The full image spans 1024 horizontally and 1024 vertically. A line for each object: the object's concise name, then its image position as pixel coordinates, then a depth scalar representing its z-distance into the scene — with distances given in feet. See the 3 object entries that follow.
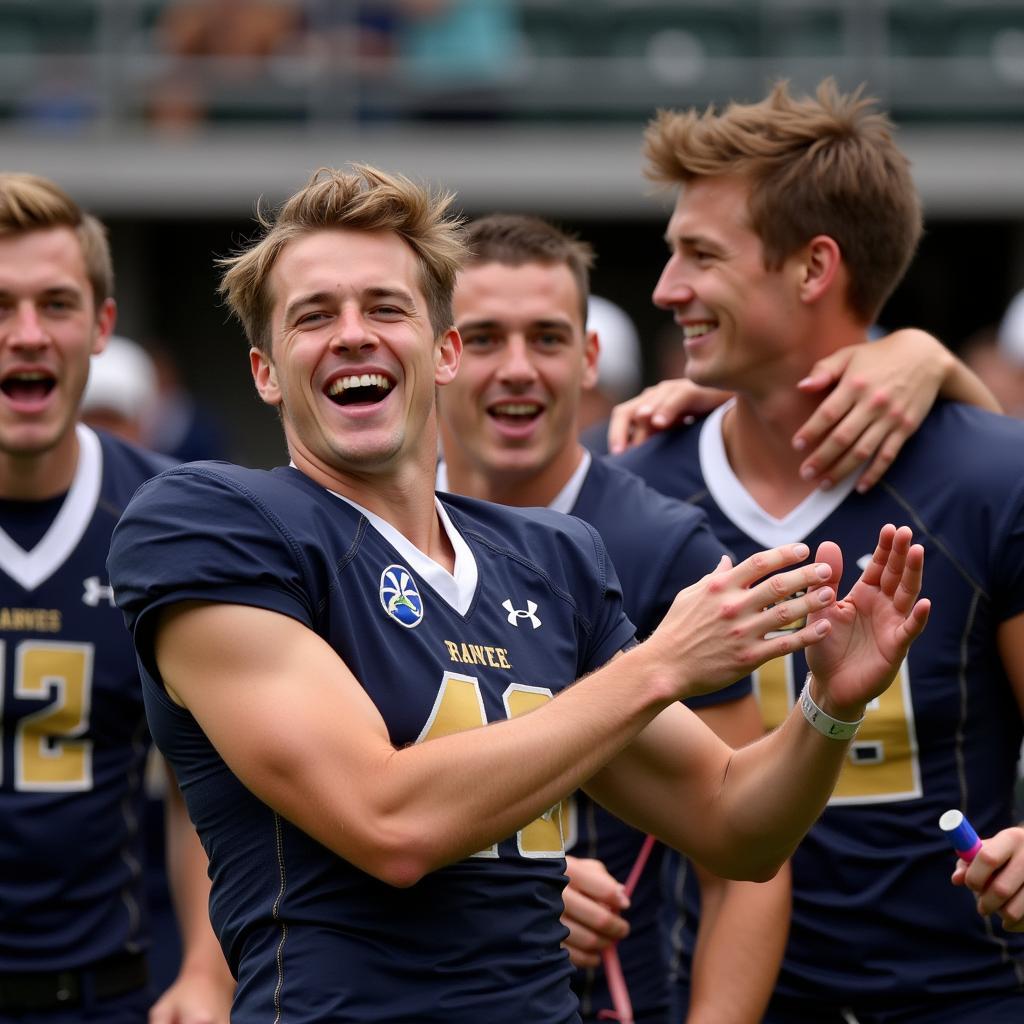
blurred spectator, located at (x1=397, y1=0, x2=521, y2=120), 88.89
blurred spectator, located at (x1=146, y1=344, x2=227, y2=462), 81.30
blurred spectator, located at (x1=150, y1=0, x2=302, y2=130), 89.76
